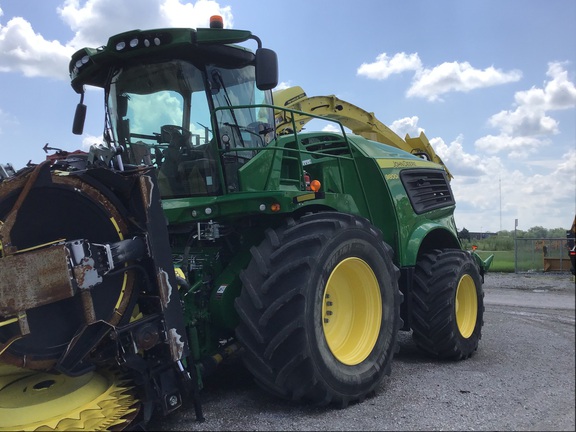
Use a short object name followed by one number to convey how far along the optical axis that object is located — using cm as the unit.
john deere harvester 314
